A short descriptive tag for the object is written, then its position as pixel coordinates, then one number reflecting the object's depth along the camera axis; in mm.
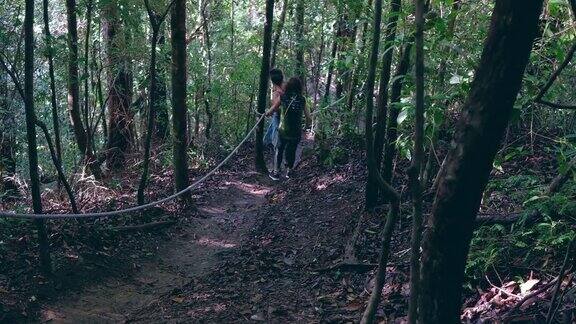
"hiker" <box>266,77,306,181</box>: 9500
